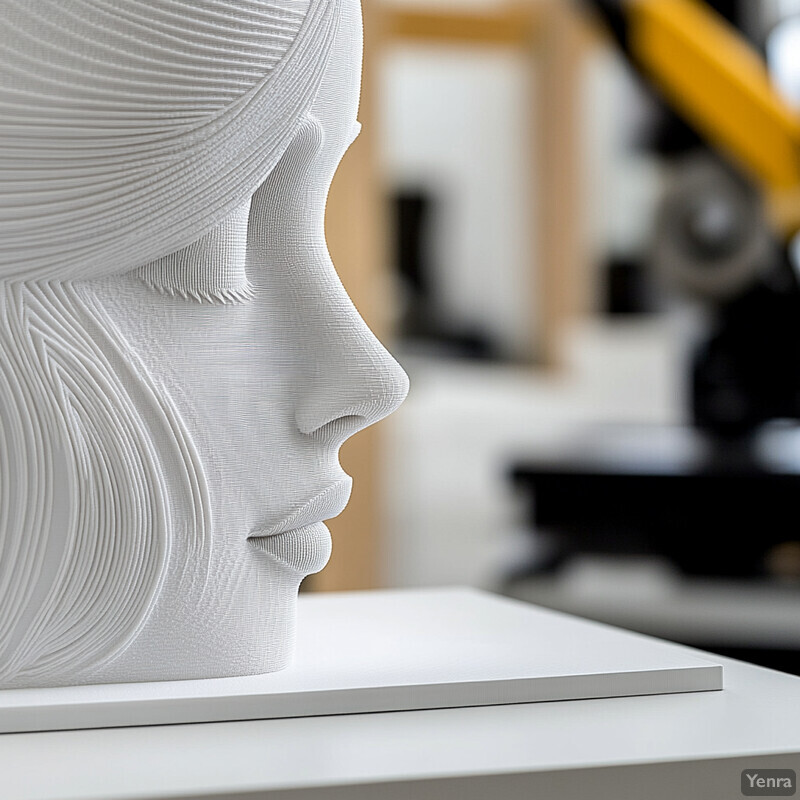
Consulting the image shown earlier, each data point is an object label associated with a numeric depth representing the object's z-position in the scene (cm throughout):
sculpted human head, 81
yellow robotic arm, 271
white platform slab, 81
